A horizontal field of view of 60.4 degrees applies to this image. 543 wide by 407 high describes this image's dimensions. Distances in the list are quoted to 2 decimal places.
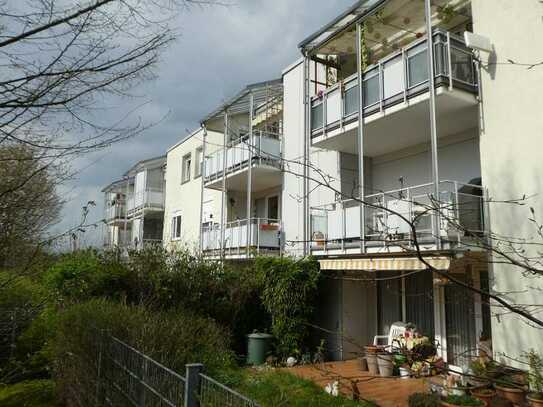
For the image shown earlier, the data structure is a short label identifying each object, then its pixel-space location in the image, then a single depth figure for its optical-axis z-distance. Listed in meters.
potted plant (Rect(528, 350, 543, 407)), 7.45
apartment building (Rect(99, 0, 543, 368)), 10.11
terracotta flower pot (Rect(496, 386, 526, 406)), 8.30
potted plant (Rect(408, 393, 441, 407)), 7.51
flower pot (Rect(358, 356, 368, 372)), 12.70
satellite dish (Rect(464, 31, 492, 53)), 10.38
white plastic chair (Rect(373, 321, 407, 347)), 12.88
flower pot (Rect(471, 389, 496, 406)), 8.40
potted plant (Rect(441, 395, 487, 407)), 7.65
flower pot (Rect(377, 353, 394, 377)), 11.53
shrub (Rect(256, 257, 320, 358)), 13.62
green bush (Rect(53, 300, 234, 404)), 5.77
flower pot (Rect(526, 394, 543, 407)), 7.57
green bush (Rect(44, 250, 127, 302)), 11.63
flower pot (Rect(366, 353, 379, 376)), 12.03
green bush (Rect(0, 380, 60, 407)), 7.24
